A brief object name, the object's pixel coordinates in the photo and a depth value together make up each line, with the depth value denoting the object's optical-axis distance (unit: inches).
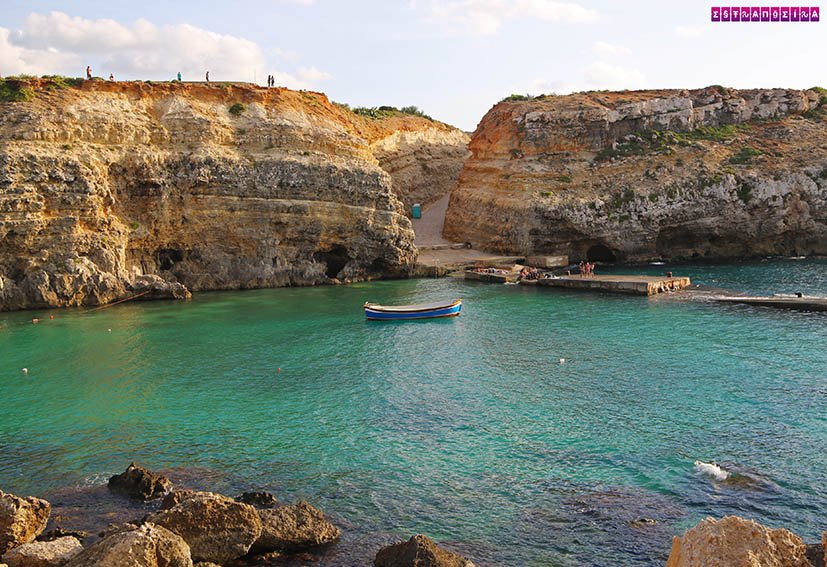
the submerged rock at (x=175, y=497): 684.5
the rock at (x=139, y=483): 741.3
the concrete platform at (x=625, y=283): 1985.7
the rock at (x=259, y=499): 717.9
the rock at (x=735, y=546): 362.0
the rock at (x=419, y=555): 553.3
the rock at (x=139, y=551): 493.0
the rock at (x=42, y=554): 547.2
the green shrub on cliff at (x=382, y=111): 3358.8
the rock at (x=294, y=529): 634.2
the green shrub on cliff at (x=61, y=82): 2057.1
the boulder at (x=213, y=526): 602.2
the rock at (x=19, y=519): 616.4
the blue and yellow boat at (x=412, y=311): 1715.1
